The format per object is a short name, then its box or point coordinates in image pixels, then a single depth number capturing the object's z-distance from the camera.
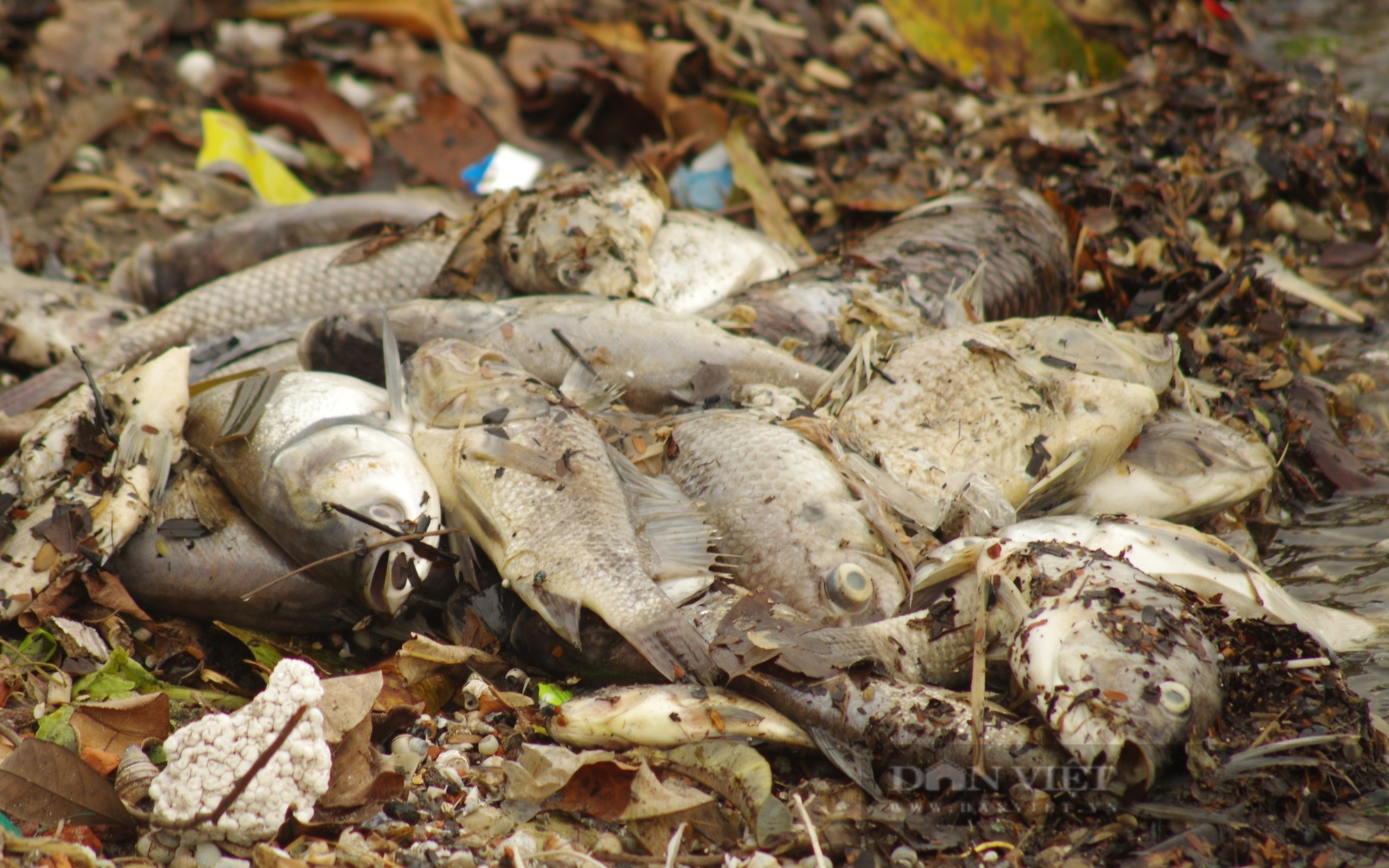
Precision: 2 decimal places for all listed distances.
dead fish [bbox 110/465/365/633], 6.00
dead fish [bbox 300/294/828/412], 6.98
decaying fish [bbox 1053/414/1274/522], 6.50
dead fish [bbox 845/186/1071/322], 8.07
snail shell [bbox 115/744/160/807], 4.76
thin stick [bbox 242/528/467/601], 5.43
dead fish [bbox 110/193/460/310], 9.41
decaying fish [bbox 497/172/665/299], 7.82
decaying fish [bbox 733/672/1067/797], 4.66
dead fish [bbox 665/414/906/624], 5.50
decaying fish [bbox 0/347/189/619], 5.98
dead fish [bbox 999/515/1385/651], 5.42
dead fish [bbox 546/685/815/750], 4.89
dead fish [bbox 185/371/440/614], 5.62
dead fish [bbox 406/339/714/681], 5.14
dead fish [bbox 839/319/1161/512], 6.27
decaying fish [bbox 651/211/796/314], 8.38
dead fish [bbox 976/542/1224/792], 4.43
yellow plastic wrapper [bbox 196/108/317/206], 10.91
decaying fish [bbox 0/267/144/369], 8.42
